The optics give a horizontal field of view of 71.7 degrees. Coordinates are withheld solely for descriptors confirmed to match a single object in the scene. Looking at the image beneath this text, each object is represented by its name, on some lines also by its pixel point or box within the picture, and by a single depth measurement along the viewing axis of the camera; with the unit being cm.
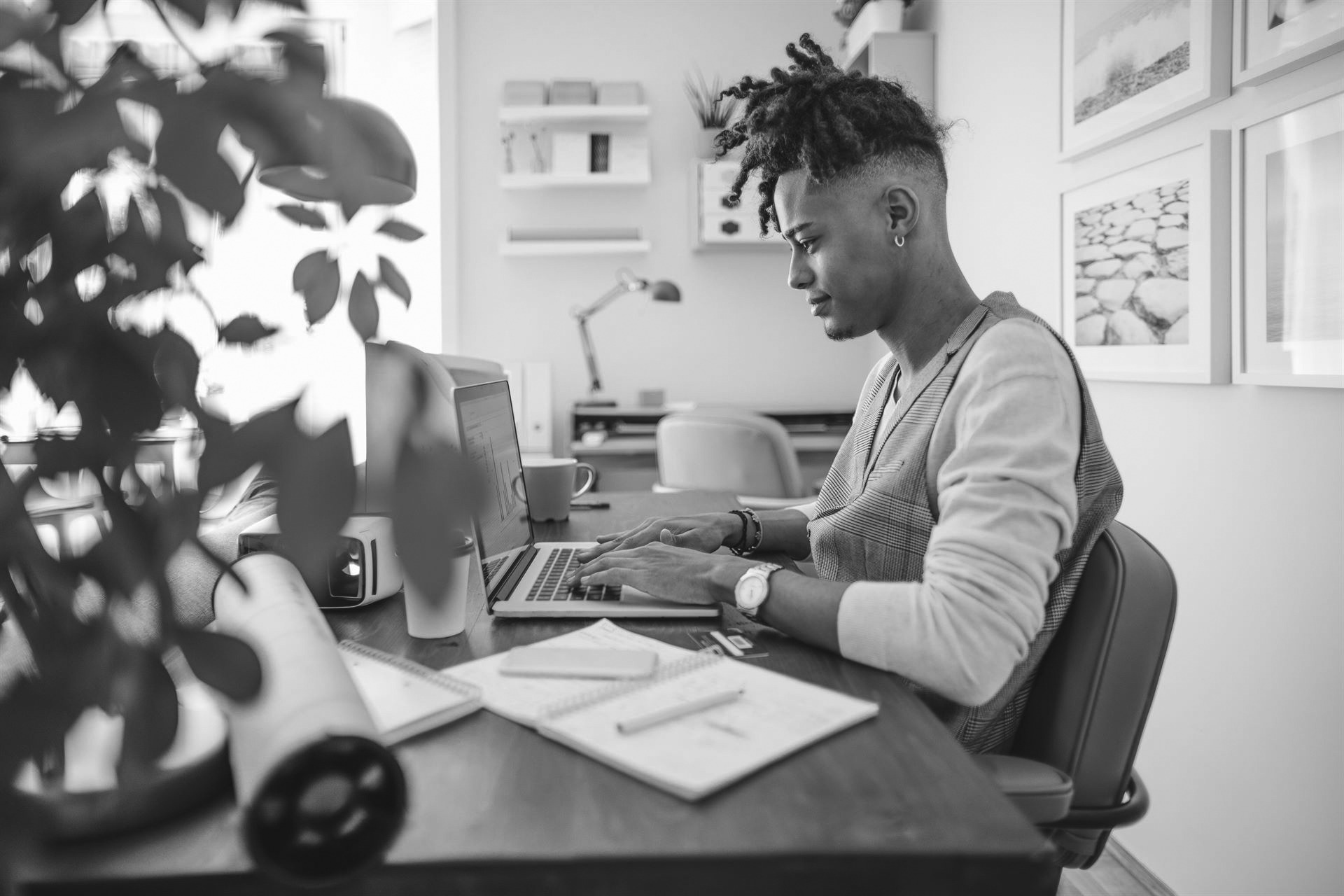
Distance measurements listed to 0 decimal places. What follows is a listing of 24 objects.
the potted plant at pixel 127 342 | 25
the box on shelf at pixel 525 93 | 389
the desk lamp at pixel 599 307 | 387
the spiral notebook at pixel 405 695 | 71
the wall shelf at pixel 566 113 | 385
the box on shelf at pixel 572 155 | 391
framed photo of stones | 171
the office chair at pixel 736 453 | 269
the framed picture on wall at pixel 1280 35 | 139
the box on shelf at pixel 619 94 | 394
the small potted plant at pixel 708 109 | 395
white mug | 169
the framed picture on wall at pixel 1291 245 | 142
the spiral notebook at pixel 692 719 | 64
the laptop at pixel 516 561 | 105
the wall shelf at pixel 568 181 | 386
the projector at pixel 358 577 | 106
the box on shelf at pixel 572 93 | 388
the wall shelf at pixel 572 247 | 392
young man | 88
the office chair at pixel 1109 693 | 96
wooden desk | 53
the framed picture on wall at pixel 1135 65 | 169
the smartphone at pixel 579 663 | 83
